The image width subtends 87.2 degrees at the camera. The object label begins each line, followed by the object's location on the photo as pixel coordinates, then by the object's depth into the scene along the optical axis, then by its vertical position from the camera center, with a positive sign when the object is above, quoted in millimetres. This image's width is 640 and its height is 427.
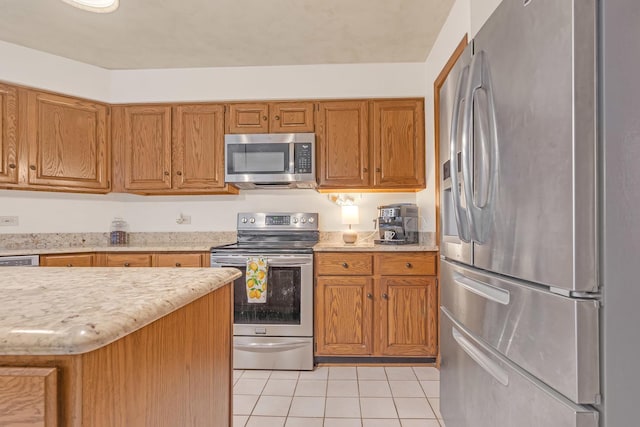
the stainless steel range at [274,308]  2480 -685
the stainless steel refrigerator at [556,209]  710 +21
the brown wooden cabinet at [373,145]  2834 +608
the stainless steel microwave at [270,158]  2807 +497
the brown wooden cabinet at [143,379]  476 -285
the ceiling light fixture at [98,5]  1189 +767
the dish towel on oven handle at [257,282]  2482 -479
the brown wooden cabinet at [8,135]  2541 +625
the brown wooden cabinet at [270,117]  2898 +869
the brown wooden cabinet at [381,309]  2494 -684
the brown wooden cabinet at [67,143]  2664 +620
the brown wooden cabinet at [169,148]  2941 +608
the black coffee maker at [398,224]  2771 -59
